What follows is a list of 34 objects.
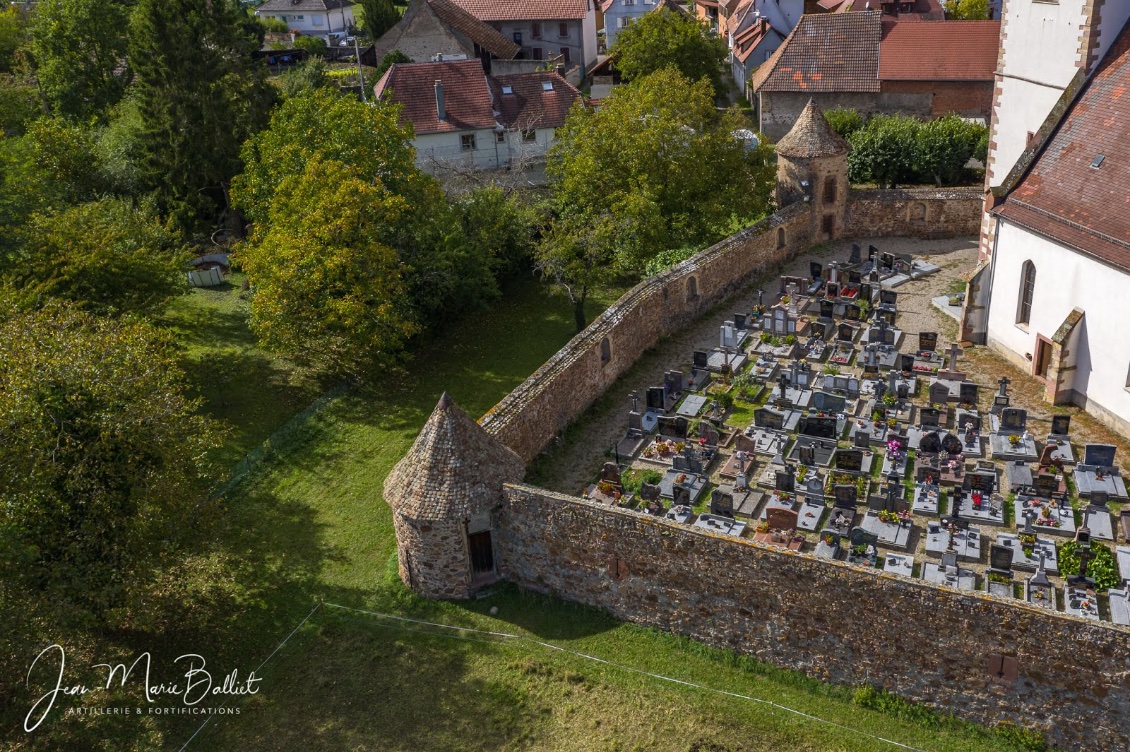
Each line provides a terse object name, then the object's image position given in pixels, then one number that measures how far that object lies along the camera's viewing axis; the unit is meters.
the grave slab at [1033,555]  22.59
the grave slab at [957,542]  23.42
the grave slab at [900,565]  22.89
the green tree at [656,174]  40.06
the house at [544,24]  83.00
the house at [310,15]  100.12
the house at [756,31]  74.12
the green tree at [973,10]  72.19
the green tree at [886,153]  49.66
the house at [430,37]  73.44
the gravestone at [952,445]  27.52
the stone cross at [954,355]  32.34
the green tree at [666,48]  67.94
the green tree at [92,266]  33.84
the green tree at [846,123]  55.06
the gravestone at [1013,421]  28.41
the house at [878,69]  58.69
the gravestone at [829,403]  30.06
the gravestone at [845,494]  25.20
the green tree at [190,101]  49.50
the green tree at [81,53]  64.69
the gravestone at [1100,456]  26.11
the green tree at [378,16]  85.00
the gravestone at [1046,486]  25.27
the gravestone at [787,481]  26.17
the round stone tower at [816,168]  43.38
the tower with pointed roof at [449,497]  22.34
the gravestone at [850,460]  26.97
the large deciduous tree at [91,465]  20.52
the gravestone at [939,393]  30.44
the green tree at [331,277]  33.50
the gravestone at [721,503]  25.16
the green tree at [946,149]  49.03
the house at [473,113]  53.12
